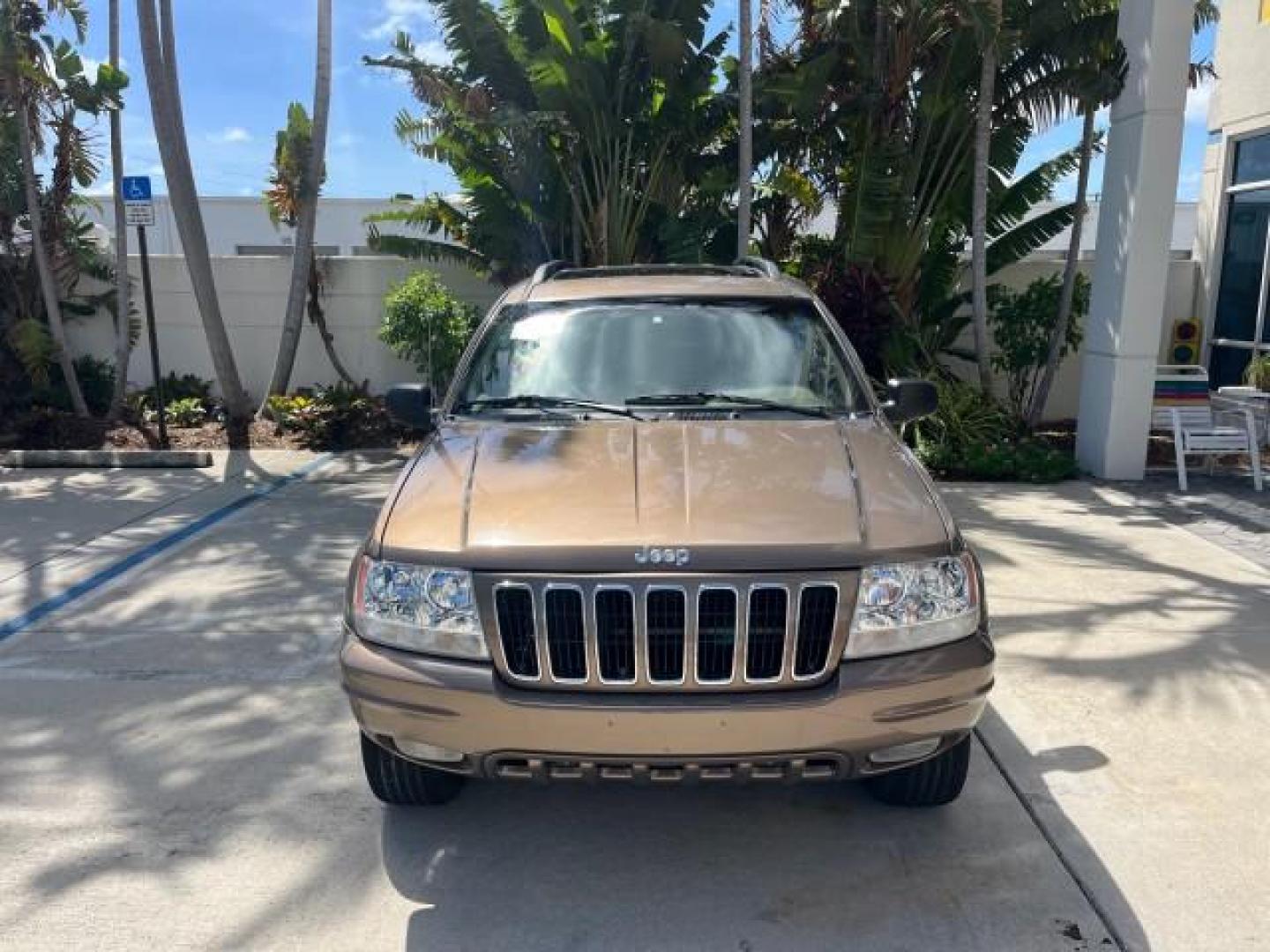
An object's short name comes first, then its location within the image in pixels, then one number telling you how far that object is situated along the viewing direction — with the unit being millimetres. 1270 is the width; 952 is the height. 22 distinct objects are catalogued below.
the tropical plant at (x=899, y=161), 9633
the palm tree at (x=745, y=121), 9742
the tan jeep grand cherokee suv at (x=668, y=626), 2807
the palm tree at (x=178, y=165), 10047
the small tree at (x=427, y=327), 10305
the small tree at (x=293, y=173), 10992
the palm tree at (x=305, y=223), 10656
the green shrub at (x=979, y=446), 8898
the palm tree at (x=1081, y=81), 8602
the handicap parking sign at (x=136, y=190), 9023
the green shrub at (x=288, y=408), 10695
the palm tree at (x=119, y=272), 10445
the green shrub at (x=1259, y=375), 10094
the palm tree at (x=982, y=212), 9227
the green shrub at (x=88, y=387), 11141
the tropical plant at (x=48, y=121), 9734
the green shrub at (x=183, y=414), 11250
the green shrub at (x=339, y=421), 10516
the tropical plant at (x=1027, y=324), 10430
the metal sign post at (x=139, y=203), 8961
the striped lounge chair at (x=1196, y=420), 8320
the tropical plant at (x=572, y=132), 10109
